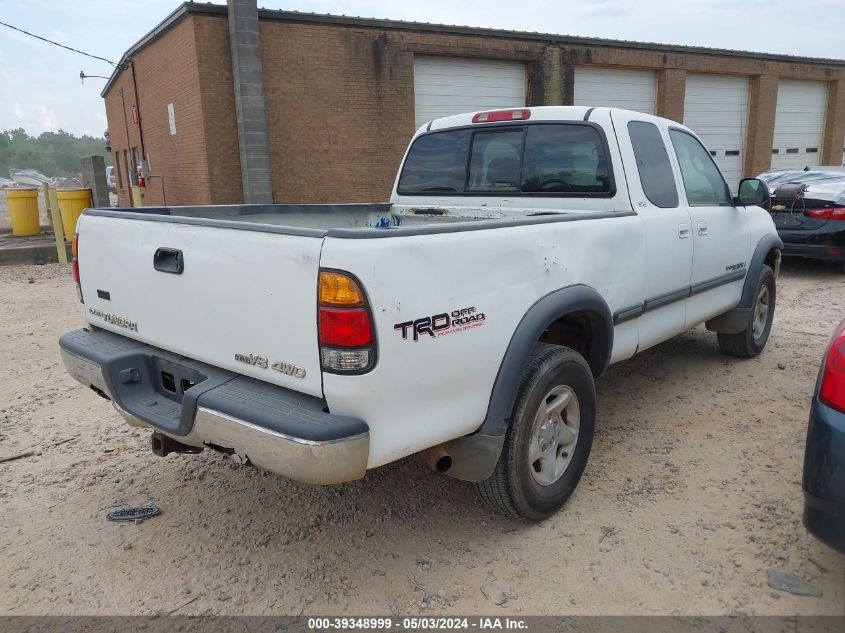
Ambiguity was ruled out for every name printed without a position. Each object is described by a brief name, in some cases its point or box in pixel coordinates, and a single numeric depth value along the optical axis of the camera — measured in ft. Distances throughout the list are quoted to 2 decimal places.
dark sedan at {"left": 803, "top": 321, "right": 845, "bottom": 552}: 7.32
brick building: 39.14
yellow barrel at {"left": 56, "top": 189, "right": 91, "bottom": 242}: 44.42
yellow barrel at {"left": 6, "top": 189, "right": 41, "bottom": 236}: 48.96
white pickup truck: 7.32
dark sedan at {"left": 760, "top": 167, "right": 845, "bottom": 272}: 28.71
